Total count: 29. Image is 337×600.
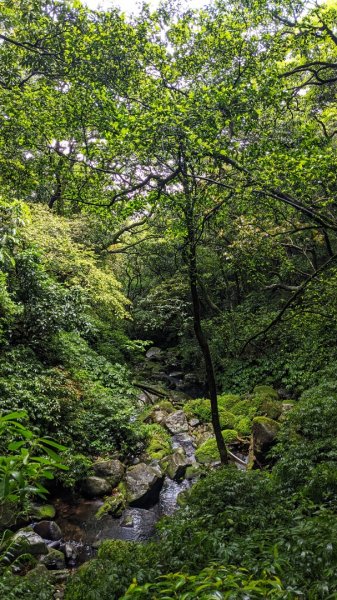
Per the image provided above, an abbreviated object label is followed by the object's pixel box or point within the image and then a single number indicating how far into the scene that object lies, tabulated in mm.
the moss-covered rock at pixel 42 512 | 7855
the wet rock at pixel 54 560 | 6532
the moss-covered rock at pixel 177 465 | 10258
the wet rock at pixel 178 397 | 16172
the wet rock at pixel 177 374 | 20188
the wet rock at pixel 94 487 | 9078
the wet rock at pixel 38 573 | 4594
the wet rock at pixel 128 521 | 8273
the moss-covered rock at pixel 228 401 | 14443
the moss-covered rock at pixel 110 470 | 9562
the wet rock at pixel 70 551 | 6957
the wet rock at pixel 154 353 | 22656
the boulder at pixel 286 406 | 12183
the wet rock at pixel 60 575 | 6152
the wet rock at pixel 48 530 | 7391
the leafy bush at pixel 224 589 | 1761
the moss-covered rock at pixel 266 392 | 14211
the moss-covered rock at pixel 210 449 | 11127
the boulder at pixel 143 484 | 9000
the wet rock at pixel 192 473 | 10248
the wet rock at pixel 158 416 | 13742
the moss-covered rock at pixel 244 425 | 12352
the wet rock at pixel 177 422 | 13281
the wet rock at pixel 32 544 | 6368
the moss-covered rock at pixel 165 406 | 14767
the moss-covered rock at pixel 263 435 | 9595
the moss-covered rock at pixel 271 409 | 12031
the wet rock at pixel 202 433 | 12746
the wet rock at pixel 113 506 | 8516
